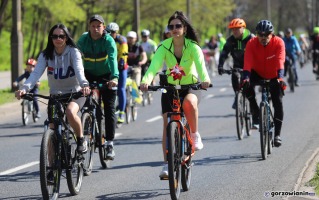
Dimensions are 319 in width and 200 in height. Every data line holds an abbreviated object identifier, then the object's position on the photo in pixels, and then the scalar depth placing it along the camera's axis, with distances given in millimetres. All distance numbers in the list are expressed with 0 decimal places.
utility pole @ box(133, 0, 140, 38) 36344
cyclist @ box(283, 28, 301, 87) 26958
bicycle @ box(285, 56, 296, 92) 26359
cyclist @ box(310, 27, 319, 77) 29766
